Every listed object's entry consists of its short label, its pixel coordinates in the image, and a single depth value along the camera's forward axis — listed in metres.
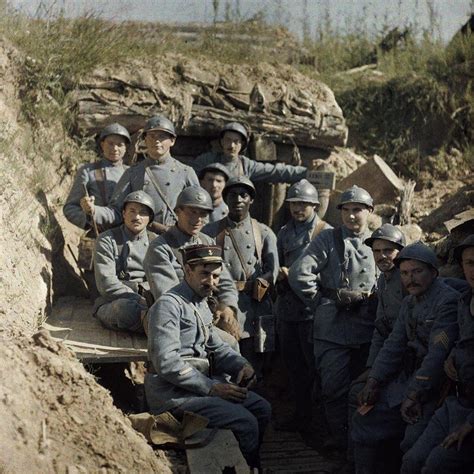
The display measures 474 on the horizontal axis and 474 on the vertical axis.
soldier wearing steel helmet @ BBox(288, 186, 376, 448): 9.05
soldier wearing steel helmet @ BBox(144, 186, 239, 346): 8.63
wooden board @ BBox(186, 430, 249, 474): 6.61
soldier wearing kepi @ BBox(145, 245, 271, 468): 7.27
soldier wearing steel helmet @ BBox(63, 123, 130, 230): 10.17
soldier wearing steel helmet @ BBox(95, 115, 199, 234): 10.07
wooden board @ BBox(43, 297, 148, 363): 8.38
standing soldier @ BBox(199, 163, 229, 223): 10.21
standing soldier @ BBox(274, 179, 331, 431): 9.81
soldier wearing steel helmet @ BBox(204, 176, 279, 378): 9.51
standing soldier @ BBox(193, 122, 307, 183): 11.08
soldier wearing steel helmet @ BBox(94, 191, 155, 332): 8.95
